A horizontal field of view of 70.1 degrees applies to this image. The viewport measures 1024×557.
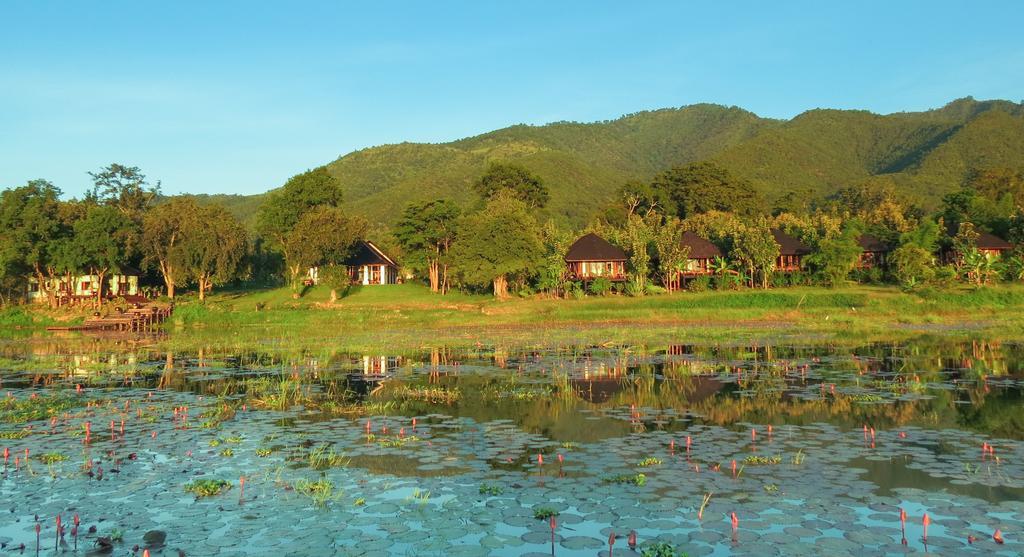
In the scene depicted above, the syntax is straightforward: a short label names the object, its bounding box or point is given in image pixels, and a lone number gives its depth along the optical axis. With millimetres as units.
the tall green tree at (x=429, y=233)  75688
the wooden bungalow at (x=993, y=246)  73225
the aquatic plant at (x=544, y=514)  11156
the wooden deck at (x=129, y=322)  55750
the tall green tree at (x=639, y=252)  68000
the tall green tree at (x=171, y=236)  67875
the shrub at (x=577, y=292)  65275
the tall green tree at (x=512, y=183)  95500
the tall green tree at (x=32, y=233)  62562
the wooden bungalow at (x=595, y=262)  72562
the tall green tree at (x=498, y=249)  65938
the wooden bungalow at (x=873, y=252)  75250
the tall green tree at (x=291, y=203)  81188
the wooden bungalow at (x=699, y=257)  74000
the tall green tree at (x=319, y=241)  68000
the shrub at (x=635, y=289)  66688
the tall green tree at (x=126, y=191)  93812
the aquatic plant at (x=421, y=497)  12055
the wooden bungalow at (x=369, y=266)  85438
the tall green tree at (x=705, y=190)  106625
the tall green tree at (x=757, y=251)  69188
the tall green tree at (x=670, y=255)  69188
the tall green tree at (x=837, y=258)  68000
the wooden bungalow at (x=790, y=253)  75975
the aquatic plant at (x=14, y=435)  17469
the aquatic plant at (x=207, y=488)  12664
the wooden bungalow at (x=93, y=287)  69538
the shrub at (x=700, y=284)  68288
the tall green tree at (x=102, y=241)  64438
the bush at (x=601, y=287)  69000
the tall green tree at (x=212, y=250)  67000
